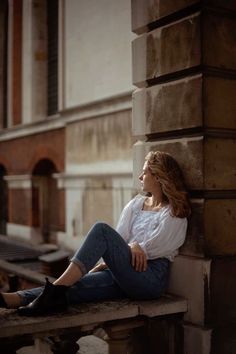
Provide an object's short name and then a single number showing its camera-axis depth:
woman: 3.16
